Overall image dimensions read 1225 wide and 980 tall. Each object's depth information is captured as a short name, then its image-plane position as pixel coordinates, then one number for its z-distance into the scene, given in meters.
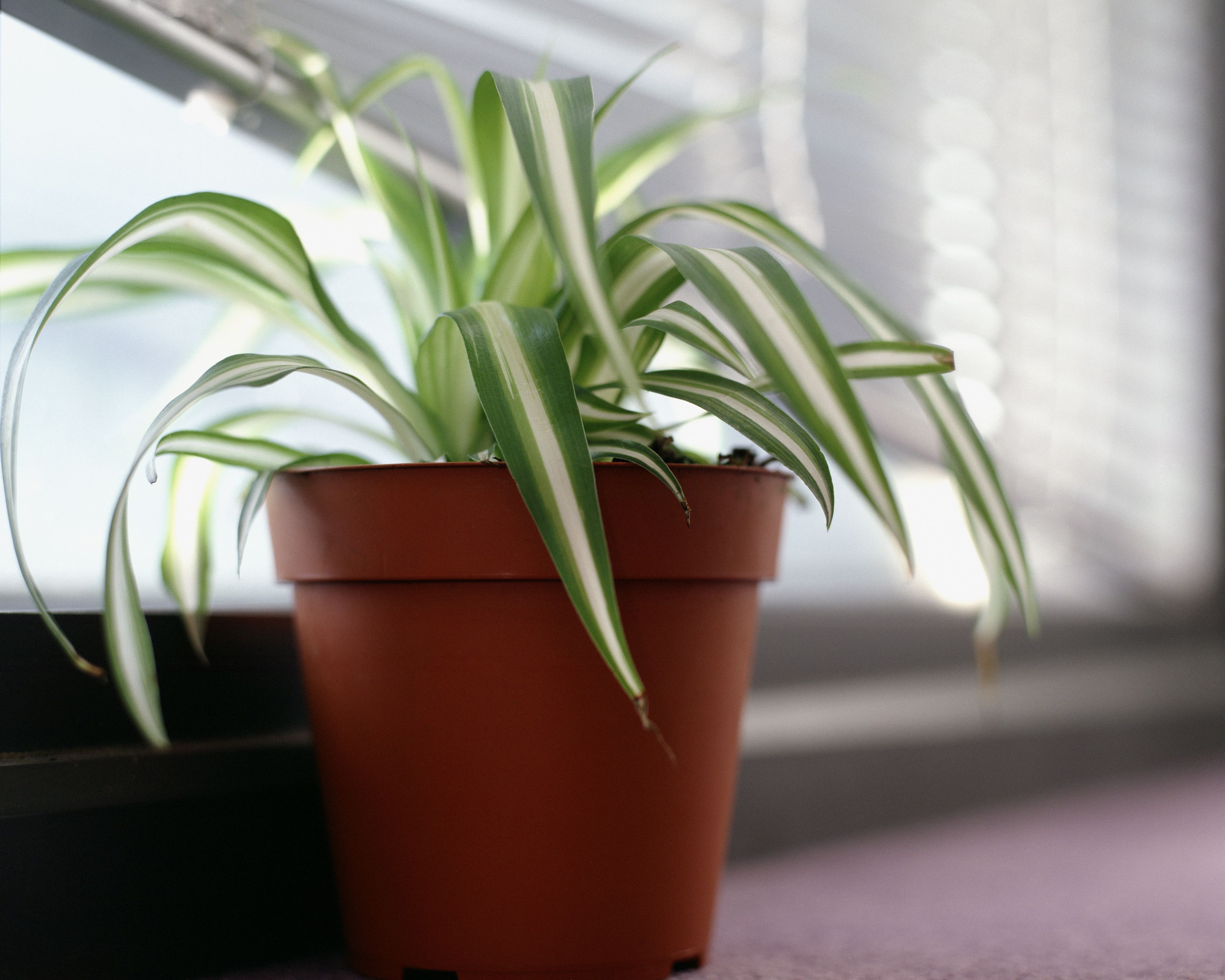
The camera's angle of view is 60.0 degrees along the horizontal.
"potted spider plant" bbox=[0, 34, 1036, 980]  0.50
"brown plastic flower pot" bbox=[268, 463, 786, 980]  0.55
